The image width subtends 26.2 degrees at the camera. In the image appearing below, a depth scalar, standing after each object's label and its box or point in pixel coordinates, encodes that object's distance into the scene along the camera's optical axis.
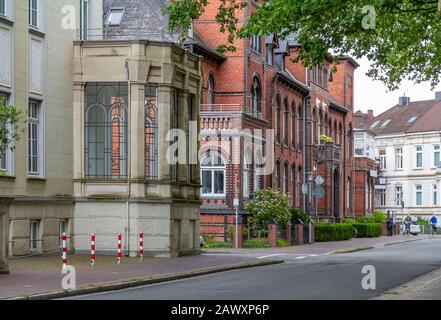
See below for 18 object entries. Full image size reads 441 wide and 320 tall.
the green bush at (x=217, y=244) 41.78
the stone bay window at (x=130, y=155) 30.22
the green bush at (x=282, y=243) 44.31
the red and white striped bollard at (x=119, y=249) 25.88
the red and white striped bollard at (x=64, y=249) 21.28
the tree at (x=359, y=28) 24.41
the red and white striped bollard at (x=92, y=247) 23.88
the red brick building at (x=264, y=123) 45.16
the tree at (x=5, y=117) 20.97
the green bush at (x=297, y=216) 49.14
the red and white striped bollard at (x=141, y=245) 27.30
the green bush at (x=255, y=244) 42.58
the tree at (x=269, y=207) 44.88
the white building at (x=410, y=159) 99.00
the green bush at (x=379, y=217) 76.69
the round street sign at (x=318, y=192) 52.12
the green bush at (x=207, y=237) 42.88
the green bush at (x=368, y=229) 65.19
